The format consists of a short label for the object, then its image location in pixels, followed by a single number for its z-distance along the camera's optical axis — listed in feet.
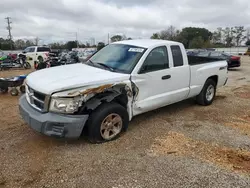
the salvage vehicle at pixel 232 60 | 55.58
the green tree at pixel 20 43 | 227.24
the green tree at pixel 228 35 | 254.98
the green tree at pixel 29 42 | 234.44
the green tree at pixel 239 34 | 256.05
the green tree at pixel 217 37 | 256.52
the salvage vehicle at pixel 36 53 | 65.48
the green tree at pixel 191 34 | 224.06
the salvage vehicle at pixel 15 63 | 55.21
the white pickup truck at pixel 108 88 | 11.41
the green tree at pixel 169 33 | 217.60
